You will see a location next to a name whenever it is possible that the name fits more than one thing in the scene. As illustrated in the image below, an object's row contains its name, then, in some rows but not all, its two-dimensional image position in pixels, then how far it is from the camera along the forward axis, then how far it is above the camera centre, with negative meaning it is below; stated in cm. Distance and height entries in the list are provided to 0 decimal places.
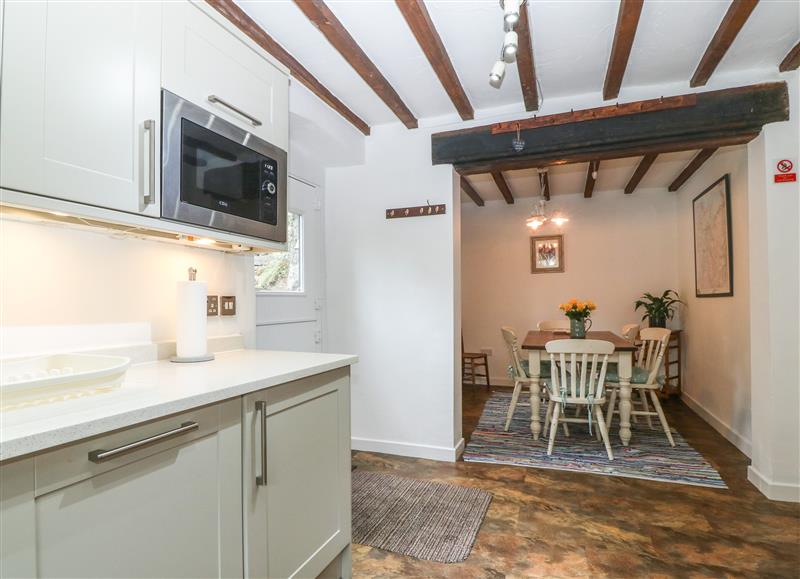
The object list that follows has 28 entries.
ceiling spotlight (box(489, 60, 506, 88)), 184 +97
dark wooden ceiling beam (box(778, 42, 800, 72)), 235 +134
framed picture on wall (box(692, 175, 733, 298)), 354 +49
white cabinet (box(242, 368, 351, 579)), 132 -63
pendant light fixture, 466 +87
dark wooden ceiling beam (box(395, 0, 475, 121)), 192 +130
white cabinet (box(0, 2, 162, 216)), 104 +54
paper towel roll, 167 -9
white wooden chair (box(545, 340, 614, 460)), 311 -60
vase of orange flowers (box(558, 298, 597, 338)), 377 -16
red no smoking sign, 245 +72
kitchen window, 291 +22
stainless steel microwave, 143 +47
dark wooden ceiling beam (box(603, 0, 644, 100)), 193 +130
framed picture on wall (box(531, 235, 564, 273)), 573 +57
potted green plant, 493 -14
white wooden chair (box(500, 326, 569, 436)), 375 -66
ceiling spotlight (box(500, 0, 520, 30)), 154 +104
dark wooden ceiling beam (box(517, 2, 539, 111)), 202 +130
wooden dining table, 329 -60
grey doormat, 206 -121
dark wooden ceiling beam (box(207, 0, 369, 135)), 192 +130
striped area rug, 287 -120
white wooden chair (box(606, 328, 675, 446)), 346 -67
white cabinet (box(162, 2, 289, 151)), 147 +88
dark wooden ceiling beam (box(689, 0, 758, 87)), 196 +132
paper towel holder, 167 -24
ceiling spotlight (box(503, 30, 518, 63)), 165 +98
